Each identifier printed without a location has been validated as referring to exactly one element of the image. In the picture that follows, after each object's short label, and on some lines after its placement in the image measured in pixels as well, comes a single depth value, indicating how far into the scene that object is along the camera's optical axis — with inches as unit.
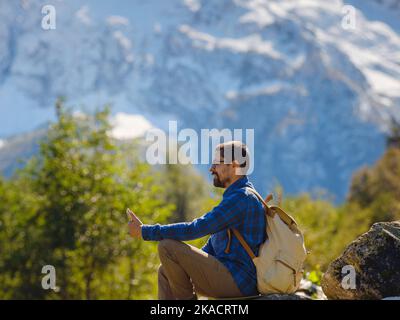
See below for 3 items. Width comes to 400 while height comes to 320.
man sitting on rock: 264.7
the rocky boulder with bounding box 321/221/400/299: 280.2
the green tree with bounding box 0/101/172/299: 922.7
